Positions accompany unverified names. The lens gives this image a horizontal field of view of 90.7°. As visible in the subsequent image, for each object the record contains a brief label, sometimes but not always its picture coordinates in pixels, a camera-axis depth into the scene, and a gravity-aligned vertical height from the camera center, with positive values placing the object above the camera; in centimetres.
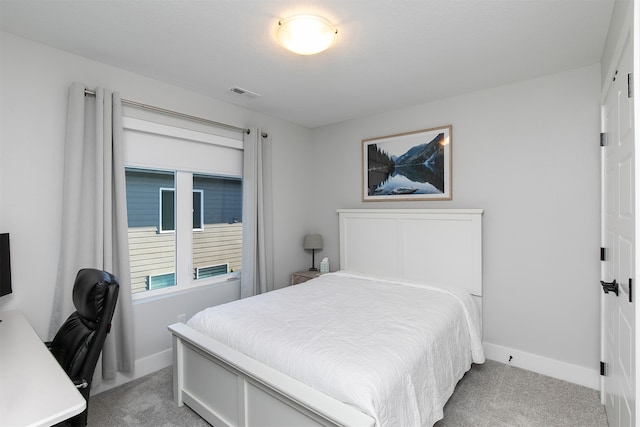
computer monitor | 195 -31
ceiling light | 188 +111
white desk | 102 -64
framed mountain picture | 329 +52
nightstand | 379 -76
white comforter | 152 -75
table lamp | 412 -38
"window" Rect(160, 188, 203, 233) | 301 +4
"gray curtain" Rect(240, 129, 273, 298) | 344 -9
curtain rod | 259 +93
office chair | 153 -60
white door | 140 -22
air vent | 302 +119
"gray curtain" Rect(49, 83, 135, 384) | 229 +2
